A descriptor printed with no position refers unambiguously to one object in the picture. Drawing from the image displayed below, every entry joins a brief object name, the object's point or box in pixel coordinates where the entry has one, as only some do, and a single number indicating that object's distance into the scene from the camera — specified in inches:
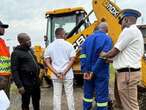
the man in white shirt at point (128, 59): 119.1
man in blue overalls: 135.3
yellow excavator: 184.8
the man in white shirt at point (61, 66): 149.1
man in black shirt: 143.2
